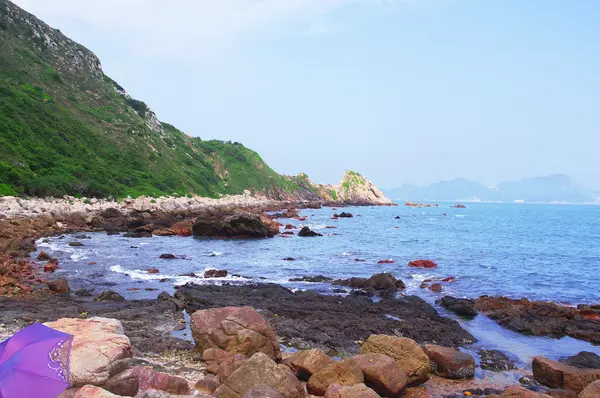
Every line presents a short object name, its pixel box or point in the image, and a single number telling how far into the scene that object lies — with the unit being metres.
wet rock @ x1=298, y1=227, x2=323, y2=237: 49.12
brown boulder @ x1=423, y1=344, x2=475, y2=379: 10.83
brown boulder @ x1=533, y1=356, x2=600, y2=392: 9.88
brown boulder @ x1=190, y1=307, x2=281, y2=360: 10.95
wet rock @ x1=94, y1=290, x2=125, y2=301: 16.63
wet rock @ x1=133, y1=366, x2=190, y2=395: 8.09
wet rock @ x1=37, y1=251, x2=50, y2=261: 24.28
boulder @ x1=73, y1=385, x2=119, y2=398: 5.89
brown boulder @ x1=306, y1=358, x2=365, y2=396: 9.30
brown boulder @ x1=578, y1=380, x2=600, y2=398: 8.41
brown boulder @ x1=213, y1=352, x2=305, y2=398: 8.26
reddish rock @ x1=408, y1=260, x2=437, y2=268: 30.54
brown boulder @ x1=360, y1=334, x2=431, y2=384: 10.34
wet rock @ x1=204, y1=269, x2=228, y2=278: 23.89
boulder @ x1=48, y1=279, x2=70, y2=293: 17.39
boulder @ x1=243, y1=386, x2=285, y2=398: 7.28
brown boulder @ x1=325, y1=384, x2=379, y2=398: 8.02
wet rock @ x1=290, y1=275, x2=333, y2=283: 23.97
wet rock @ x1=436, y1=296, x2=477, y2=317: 17.53
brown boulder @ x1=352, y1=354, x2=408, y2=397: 9.52
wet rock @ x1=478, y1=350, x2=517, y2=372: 11.74
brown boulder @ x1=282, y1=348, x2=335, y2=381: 9.86
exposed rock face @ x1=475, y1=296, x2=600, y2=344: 15.27
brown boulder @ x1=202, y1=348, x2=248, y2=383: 9.35
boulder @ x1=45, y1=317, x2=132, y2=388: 6.67
